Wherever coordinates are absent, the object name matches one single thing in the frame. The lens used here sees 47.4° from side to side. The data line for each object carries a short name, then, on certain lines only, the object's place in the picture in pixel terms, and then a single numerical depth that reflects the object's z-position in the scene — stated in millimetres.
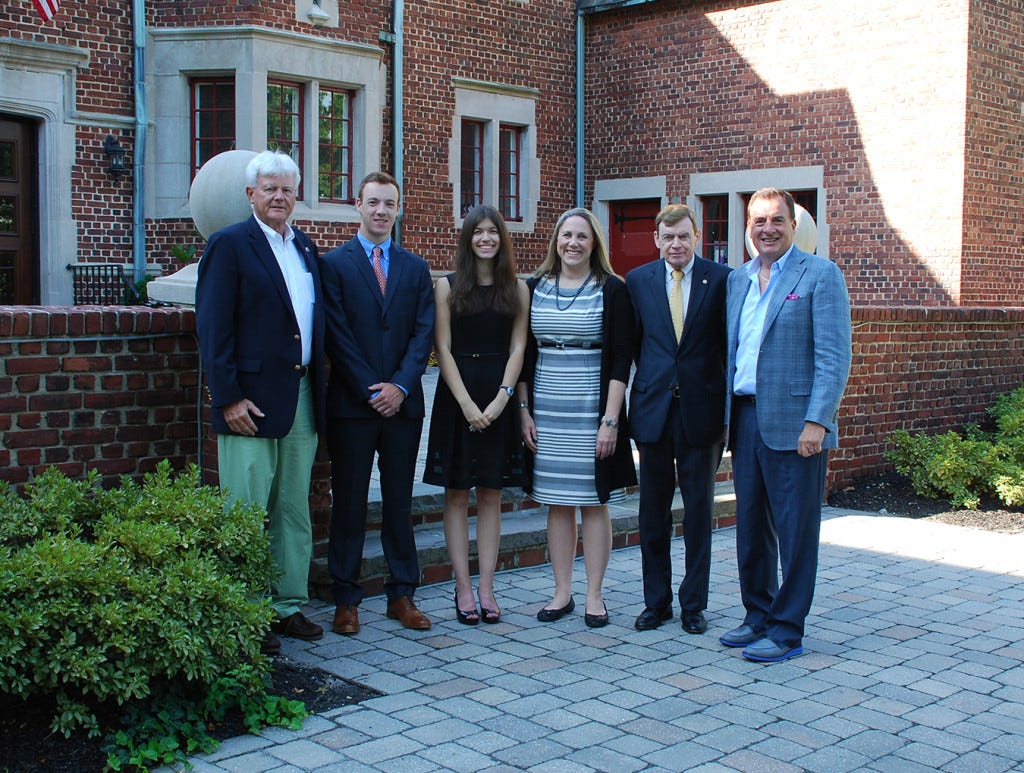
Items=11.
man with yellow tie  5473
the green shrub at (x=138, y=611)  3785
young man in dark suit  5348
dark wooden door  13320
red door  17672
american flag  12266
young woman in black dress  5527
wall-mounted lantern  13680
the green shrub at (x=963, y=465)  8750
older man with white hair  4965
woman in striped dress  5578
